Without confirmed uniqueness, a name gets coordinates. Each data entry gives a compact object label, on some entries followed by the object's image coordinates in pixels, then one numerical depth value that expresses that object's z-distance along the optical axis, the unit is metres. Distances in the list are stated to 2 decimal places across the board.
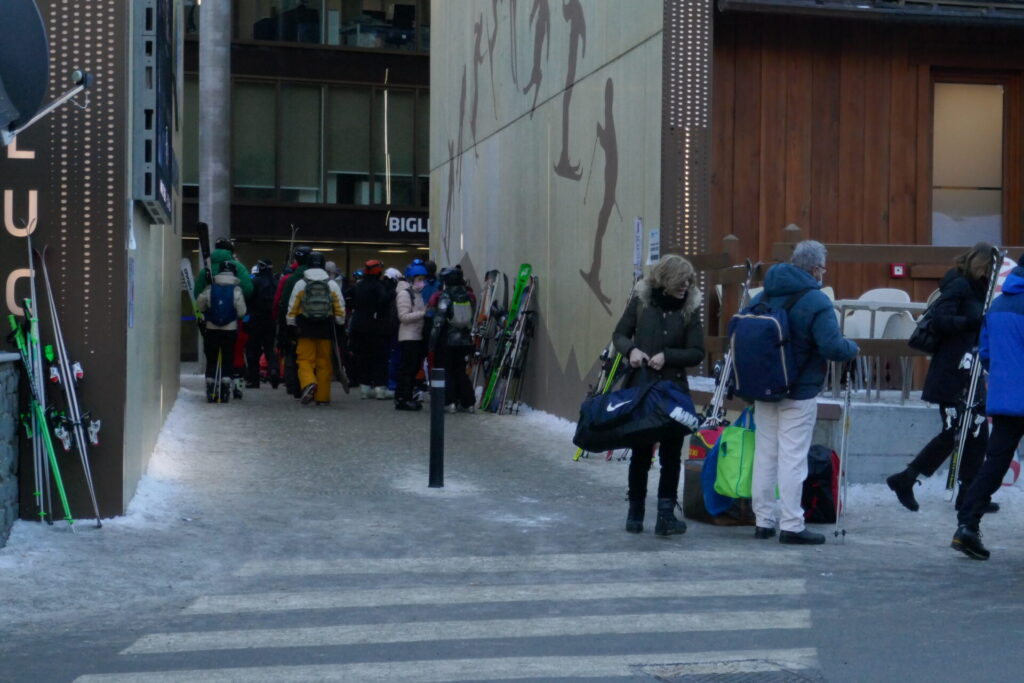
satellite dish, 7.05
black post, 10.92
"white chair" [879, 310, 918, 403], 11.65
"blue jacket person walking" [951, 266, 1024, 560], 8.06
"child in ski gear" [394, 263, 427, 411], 17.55
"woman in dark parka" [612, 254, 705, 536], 8.96
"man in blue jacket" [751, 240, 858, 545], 8.66
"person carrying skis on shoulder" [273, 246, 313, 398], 18.20
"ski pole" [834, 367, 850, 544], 9.05
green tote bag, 8.99
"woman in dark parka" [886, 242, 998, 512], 9.61
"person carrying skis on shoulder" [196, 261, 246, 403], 17.39
